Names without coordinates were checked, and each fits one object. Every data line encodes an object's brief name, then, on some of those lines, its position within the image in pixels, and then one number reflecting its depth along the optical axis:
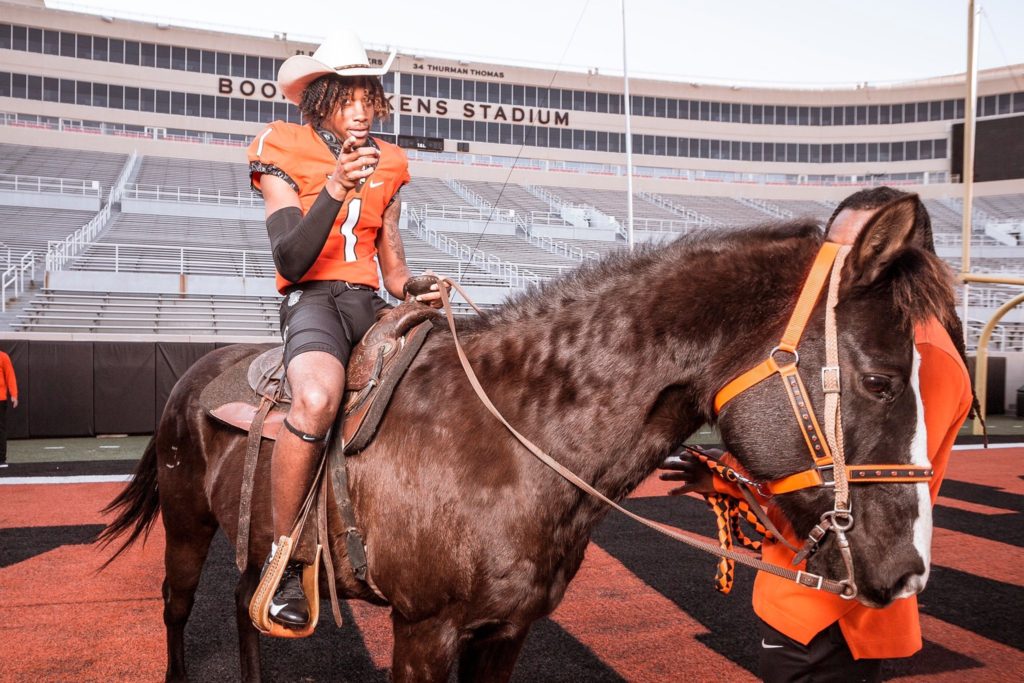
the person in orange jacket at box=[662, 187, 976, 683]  1.85
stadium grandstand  19.33
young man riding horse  2.01
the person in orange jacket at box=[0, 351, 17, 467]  9.44
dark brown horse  1.51
